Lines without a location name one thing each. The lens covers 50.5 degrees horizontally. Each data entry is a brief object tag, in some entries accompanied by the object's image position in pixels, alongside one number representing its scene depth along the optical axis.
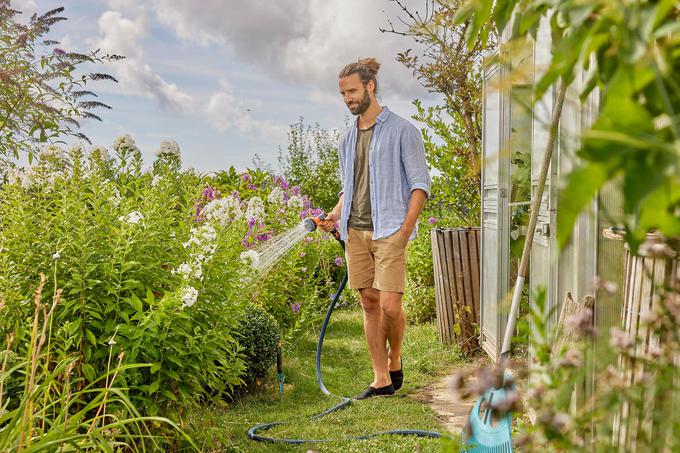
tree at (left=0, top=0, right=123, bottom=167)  4.56
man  4.50
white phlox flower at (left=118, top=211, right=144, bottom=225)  2.85
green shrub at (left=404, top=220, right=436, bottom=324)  7.06
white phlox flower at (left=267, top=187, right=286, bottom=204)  6.39
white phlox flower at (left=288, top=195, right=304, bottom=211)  6.35
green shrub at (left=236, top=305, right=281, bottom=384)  4.34
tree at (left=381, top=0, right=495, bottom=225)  6.39
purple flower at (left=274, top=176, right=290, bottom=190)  7.39
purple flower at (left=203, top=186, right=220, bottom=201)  6.52
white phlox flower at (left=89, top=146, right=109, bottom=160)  3.13
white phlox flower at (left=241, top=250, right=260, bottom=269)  3.33
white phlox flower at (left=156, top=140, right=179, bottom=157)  5.62
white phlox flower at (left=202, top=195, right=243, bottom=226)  3.87
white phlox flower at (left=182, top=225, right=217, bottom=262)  2.97
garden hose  3.55
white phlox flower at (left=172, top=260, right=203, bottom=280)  2.83
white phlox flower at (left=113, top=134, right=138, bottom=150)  5.06
